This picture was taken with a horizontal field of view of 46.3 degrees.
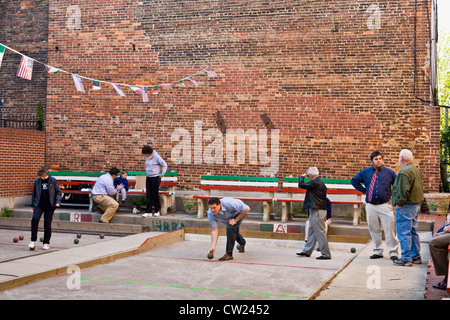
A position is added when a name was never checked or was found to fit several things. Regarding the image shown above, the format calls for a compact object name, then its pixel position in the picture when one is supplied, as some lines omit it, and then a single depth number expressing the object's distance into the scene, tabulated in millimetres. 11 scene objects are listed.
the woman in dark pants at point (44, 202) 9719
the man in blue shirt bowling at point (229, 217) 8861
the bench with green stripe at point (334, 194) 11445
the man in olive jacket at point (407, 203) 7863
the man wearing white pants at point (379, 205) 8516
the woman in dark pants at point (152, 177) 12430
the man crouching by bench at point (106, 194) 12523
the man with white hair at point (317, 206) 9094
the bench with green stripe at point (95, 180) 13086
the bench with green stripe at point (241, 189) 12131
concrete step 10984
